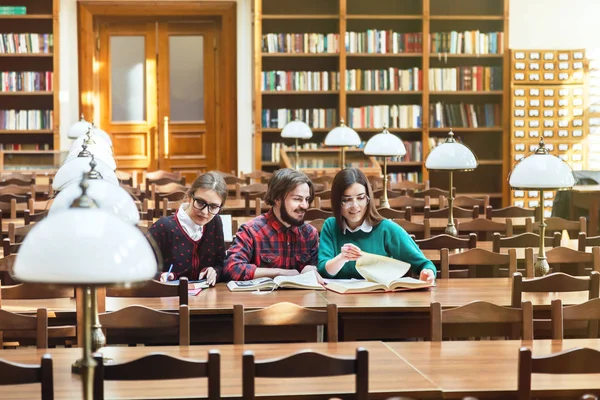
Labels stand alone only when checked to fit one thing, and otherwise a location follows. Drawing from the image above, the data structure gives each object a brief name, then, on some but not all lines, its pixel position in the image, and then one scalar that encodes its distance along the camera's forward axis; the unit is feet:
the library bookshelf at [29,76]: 37.76
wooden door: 39.55
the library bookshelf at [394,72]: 37.50
